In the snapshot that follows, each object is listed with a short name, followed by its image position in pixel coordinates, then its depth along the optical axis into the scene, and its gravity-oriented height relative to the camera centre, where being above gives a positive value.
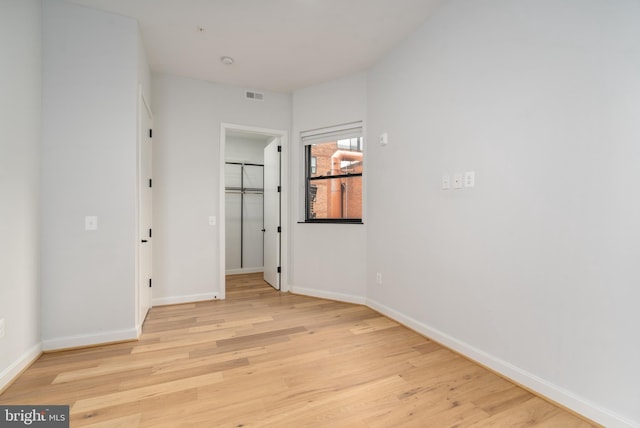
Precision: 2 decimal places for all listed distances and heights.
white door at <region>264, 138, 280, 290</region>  4.28 +0.01
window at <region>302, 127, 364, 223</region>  3.75 +0.52
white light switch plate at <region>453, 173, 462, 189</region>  2.37 +0.28
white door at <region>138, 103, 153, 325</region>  2.83 -0.05
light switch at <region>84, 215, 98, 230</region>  2.47 -0.06
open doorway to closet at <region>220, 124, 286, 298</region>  5.52 +0.23
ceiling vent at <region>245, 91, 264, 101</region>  4.00 +1.67
